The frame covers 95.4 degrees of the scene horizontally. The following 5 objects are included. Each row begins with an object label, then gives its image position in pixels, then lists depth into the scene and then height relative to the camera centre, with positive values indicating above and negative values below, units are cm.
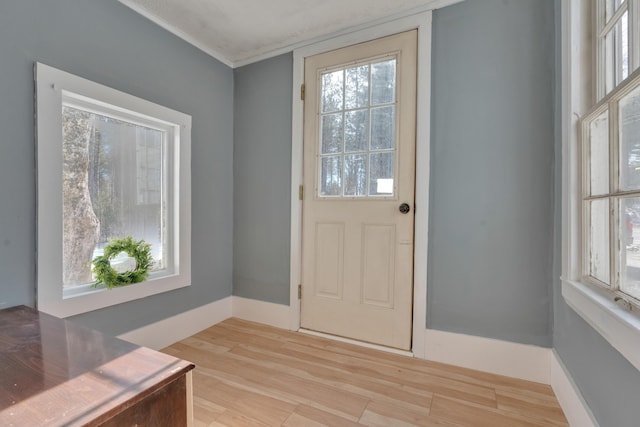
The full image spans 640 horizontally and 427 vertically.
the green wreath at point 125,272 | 177 -34
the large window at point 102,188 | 150 +14
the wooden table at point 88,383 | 67 -46
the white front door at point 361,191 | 198 +16
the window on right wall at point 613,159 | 95 +20
